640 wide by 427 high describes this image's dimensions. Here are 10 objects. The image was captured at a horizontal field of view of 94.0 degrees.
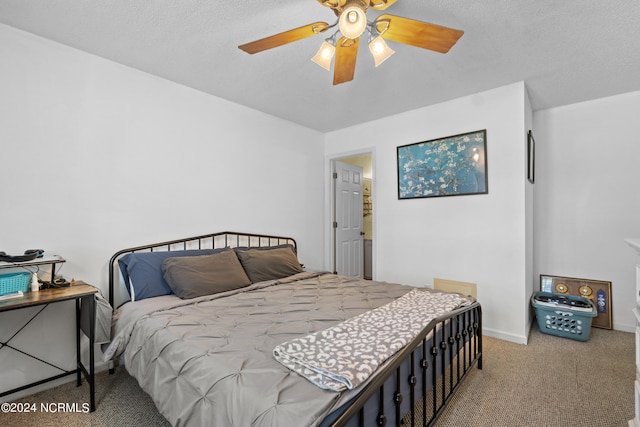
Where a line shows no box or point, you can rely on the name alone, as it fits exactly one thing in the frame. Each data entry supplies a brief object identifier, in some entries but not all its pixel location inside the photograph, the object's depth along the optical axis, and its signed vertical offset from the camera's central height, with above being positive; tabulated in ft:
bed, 3.58 -1.97
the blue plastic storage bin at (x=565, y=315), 9.46 -3.13
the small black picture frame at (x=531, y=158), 10.25 +2.26
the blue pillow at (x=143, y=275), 7.49 -1.42
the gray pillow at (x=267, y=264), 9.37 -1.43
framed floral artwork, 10.46 +1.99
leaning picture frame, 10.70 -2.69
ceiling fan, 5.13 +3.42
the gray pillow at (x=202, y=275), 7.55 -1.47
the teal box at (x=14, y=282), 5.87 -1.25
